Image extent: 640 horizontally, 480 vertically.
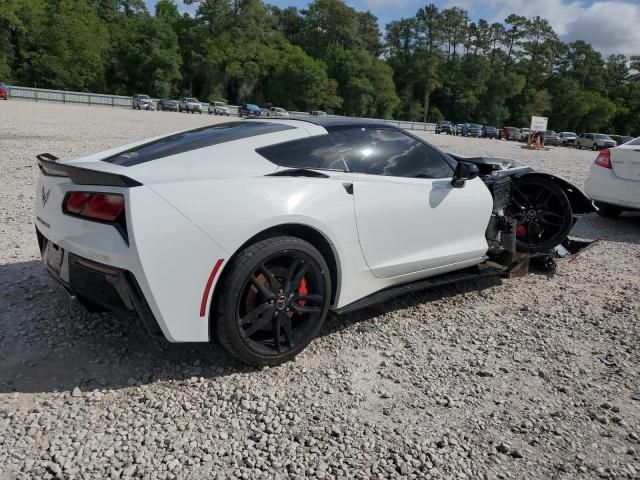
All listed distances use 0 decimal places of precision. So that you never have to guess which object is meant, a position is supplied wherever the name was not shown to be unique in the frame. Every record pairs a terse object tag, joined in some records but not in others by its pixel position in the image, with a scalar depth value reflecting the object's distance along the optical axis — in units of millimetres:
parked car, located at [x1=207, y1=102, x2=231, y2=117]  56438
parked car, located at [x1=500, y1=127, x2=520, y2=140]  51553
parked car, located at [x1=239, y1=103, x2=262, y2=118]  57097
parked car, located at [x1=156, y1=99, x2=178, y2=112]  55531
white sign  29700
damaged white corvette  2557
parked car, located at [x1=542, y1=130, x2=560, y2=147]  47281
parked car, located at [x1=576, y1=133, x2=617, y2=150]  43312
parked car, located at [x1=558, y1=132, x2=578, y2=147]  48406
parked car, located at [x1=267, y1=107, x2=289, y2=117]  55662
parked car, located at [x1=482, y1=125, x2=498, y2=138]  55081
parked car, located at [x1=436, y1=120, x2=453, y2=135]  57553
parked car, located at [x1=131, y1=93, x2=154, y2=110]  54500
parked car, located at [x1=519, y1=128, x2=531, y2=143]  49750
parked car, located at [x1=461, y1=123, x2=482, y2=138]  55094
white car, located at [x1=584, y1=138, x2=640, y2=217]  6879
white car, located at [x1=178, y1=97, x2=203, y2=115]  55969
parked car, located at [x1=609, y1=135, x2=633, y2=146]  48519
